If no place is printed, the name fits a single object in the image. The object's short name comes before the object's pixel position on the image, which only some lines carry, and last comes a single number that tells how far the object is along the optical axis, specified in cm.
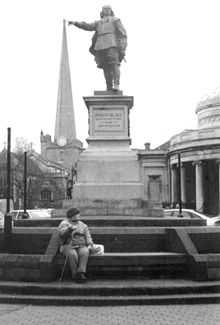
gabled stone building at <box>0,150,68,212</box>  6438
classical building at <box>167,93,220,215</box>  6294
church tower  15275
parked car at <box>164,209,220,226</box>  2497
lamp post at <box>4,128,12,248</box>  1201
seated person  1049
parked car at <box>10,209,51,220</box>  2789
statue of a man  1773
